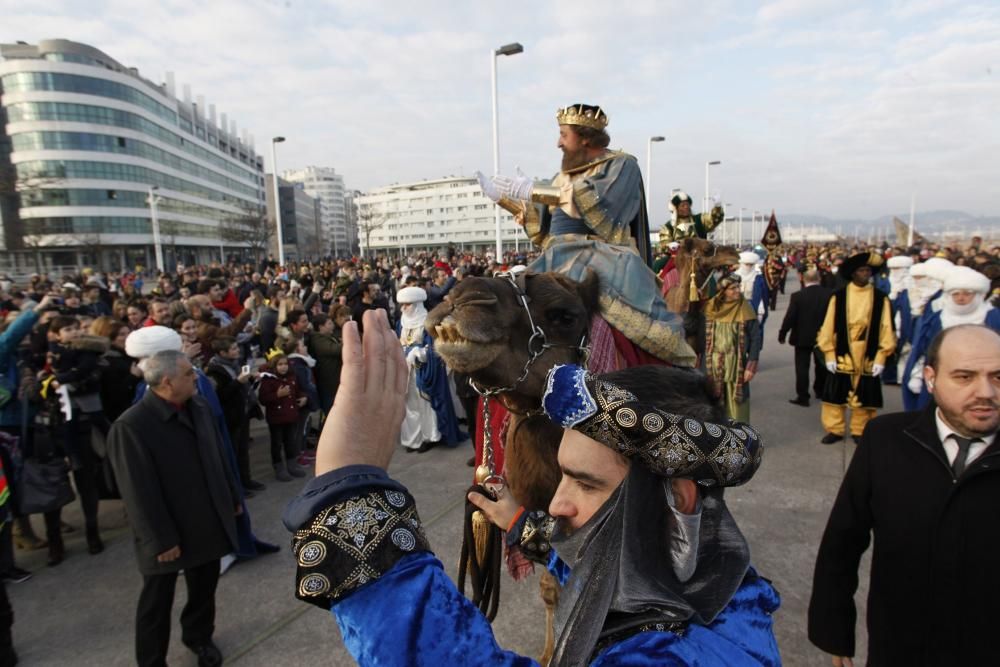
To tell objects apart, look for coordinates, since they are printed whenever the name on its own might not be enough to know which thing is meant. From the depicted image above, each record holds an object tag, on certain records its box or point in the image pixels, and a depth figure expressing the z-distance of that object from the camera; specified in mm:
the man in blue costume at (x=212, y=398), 3648
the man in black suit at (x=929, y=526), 2094
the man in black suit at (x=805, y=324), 8680
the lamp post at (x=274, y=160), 24842
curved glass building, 58938
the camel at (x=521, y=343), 1929
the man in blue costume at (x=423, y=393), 7359
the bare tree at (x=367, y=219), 61125
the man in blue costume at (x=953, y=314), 5328
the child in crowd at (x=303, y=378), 6781
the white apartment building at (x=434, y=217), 107625
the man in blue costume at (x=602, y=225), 2562
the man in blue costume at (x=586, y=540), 908
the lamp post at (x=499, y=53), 14898
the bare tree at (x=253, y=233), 59656
